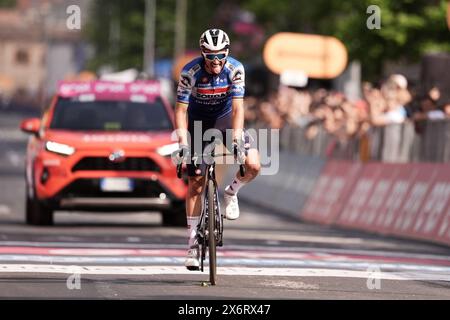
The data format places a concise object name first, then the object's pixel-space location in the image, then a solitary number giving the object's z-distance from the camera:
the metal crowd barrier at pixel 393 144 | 20.75
